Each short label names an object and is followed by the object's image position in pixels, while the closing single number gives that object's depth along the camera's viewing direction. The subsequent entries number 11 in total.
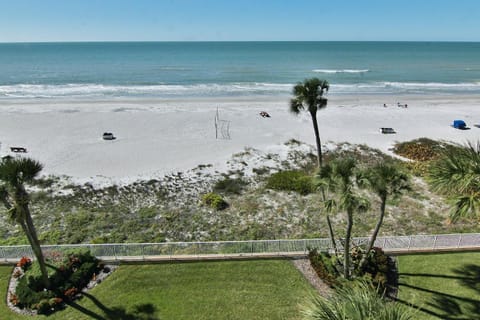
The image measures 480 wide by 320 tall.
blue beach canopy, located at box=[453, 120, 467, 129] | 33.72
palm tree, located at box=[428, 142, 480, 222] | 6.82
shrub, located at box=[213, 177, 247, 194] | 20.83
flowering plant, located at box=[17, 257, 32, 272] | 12.09
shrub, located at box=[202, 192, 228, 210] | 18.77
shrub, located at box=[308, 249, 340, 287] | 11.57
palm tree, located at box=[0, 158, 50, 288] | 9.01
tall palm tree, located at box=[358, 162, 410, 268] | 9.48
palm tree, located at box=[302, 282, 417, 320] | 5.46
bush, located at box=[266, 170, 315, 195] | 20.55
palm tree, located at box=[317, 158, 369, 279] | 9.23
